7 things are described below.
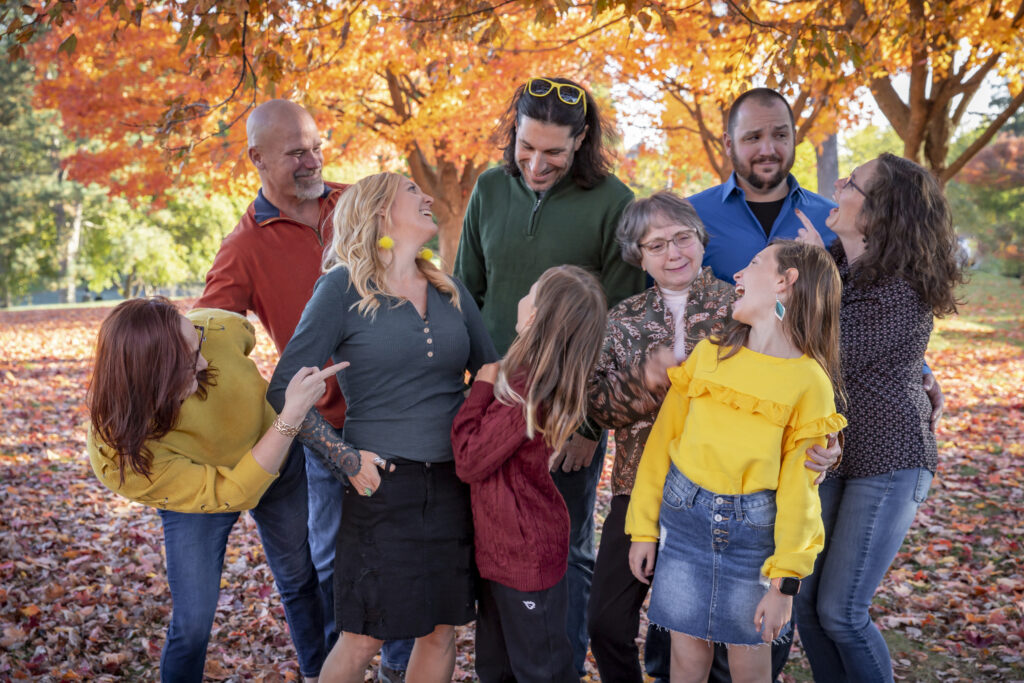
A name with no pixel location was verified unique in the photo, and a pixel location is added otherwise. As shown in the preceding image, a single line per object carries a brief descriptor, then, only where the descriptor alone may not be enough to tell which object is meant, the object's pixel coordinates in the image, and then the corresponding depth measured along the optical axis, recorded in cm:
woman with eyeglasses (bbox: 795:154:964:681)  298
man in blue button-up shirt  354
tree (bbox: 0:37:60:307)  2995
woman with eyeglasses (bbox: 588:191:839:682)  303
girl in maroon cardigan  275
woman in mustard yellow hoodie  286
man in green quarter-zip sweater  347
